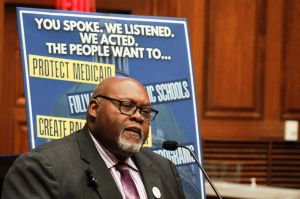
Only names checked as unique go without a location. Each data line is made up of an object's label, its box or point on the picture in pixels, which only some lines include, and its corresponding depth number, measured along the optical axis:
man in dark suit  4.24
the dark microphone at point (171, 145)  5.19
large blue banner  5.82
